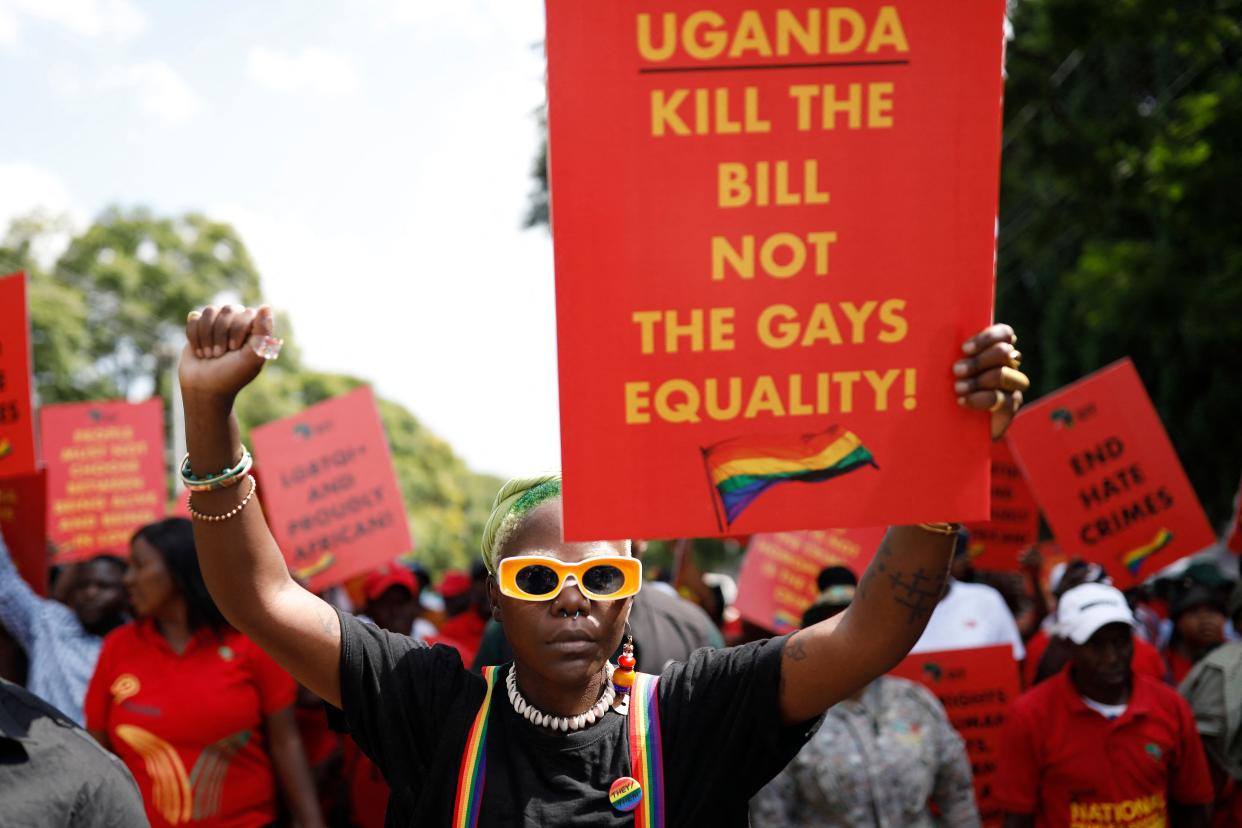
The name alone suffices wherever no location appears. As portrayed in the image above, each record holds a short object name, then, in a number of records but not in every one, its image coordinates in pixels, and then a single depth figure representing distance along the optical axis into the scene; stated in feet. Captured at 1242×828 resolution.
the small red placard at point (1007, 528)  26.99
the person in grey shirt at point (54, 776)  7.32
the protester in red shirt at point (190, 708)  13.56
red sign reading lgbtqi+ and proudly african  23.07
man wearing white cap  14.32
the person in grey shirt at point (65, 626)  14.48
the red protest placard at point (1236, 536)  21.02
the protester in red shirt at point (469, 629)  23.07
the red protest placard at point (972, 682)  17.04
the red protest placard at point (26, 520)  17.71
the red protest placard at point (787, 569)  20.40
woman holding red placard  6.86
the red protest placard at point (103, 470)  26.27
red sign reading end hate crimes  21.61
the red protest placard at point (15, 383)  16.24
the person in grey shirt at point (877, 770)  13.51
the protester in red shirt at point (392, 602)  24.29
